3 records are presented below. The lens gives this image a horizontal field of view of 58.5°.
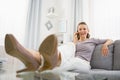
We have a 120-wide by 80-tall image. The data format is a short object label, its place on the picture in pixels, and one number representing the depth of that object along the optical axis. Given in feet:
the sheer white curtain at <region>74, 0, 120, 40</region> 5.22
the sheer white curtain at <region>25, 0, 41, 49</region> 5.93
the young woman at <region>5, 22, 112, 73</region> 2.13
